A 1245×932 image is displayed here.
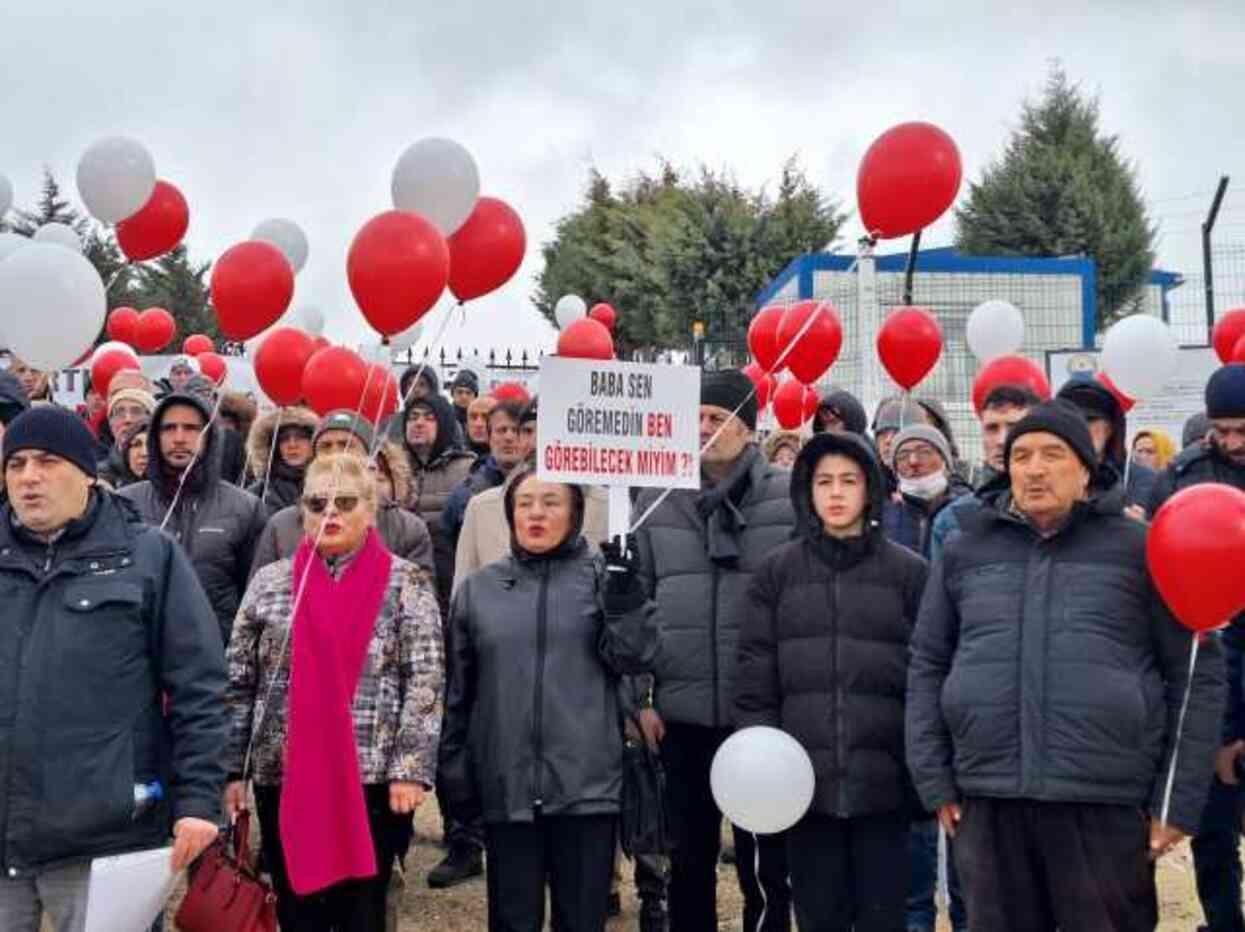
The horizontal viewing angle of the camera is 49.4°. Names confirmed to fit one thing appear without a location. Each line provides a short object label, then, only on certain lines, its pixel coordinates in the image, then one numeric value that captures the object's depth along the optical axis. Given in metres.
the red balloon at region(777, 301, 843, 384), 6.79
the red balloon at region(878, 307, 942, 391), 6.62
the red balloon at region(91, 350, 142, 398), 8.53
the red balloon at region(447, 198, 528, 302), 5.22
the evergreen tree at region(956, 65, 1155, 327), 27.30
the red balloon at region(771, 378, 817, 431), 9.38
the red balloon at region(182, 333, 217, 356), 12.70
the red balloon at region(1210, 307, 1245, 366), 6.95
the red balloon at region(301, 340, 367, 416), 6.12
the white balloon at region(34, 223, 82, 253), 8.18
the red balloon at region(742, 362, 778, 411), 8.55
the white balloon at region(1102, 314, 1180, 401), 6.39
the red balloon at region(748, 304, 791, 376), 7.30
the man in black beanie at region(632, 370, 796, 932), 4.54
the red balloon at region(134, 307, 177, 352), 11.52
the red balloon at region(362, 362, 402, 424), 6.08
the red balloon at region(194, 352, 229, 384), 10.98
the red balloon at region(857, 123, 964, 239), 4.94
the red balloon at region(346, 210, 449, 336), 4.54
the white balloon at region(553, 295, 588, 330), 13.16
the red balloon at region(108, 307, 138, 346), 11.63
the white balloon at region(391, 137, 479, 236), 4.92
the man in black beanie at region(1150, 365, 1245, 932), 4.55
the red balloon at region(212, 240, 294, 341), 5.84
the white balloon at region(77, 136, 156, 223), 7.13
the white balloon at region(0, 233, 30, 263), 7.04
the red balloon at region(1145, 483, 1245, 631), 3.40
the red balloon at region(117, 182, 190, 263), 7.56
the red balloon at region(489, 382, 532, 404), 6.27
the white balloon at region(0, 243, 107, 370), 5.11
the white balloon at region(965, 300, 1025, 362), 8.70
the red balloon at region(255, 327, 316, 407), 6.65
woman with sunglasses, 3.99
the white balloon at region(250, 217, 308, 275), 8.05
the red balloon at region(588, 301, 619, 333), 14.27
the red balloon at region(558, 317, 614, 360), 7.54
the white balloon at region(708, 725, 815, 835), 3.87
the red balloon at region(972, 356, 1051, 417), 5.97
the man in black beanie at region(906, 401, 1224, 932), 3.50
